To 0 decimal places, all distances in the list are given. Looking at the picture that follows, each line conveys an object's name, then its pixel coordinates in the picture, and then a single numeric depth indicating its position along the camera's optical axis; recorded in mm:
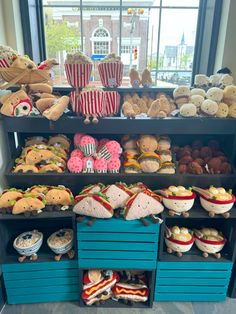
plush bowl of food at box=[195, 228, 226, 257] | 1443
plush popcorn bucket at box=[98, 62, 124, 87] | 1461
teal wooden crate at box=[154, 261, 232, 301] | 1429
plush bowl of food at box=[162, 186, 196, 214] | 1323
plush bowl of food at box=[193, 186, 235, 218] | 1323
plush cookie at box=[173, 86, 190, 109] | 1464
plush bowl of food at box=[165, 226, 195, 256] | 1429
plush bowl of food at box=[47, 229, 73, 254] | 1407
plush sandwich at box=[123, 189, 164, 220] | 1266
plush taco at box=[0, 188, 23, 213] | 1307
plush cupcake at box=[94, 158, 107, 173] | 1399
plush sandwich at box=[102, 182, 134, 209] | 1311
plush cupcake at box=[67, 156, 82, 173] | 1380
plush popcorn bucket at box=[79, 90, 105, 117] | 1311
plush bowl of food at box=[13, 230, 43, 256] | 1380
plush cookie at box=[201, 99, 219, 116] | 1343
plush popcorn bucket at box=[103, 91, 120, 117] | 1389
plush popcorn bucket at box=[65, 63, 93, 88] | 1362
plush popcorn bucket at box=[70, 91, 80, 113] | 1371
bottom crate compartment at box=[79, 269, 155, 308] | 1444
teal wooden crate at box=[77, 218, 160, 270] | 1305
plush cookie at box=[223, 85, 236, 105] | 1375
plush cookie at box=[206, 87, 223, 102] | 1381
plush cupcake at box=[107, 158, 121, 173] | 1406
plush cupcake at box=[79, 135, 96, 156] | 1408
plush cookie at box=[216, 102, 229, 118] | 1359
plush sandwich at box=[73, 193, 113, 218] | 1247
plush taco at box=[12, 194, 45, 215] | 1281
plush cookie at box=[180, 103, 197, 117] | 1346
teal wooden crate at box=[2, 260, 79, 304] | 1406
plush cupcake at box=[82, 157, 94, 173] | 1400
